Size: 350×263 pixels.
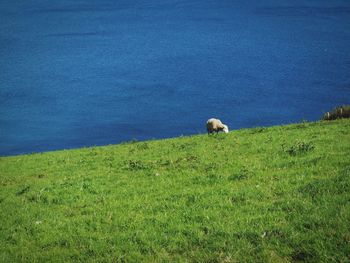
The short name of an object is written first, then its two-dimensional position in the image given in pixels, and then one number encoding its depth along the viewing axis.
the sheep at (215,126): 33.25
